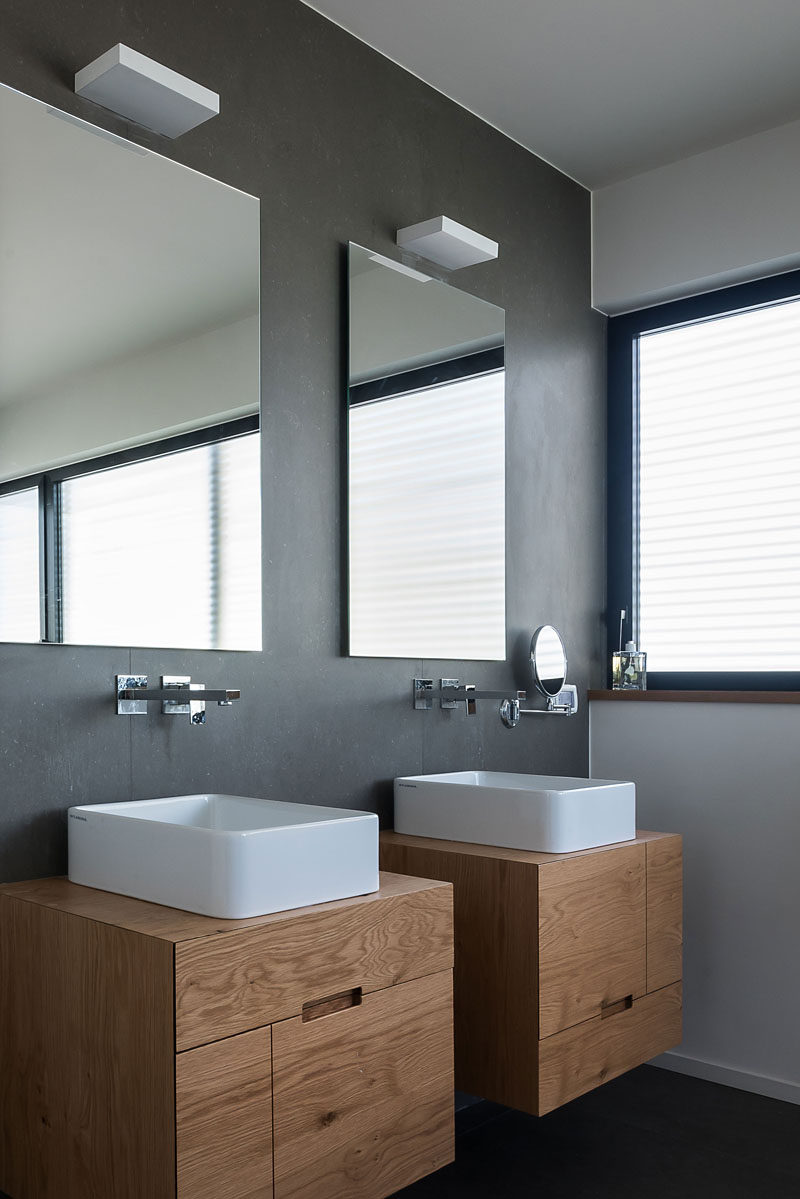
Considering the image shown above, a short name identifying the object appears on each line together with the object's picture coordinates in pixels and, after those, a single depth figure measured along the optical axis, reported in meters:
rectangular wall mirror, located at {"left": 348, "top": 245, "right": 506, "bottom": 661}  2.50
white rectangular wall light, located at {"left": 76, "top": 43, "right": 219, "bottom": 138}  1.84
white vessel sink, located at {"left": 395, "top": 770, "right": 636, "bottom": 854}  2.24
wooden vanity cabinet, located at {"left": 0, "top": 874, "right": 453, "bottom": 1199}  1.47
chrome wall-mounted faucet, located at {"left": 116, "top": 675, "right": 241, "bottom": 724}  1.97
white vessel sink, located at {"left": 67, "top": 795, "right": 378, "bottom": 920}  1.59
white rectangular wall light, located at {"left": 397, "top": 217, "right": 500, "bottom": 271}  2.52
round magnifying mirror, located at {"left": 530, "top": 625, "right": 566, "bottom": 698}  2.95
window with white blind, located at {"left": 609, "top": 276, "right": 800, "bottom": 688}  3.01
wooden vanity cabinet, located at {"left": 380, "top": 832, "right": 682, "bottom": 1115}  2.10
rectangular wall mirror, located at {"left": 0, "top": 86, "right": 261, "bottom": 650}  1.86
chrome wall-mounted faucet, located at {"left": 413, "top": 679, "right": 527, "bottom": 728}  2.63
